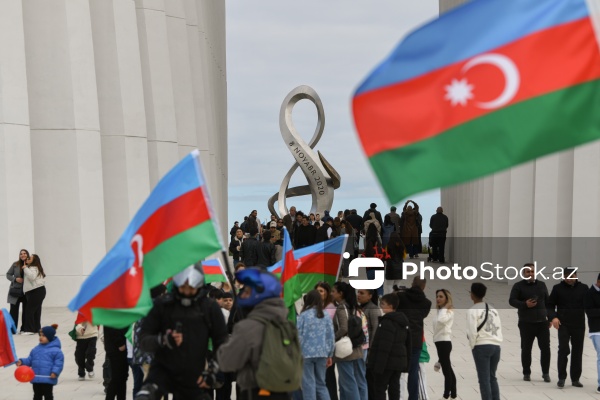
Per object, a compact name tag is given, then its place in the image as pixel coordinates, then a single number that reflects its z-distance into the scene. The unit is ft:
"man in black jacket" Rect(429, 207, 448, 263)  143.64
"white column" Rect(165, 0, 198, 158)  122.11
